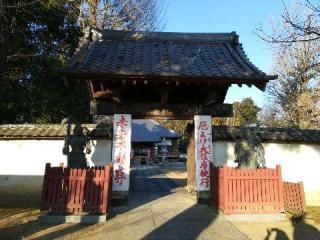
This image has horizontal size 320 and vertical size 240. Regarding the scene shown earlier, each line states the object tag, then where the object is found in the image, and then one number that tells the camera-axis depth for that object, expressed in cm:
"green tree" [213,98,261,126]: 3047
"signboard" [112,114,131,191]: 720
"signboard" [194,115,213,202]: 744
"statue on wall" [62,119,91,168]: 696
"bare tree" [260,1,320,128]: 1466
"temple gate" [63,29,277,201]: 669
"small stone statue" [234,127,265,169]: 679
